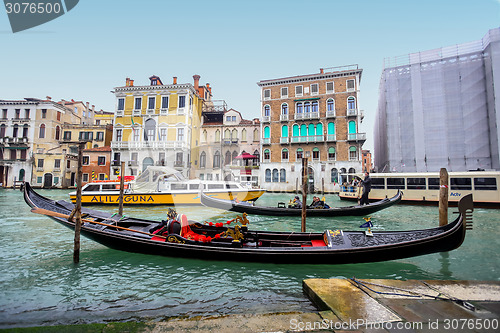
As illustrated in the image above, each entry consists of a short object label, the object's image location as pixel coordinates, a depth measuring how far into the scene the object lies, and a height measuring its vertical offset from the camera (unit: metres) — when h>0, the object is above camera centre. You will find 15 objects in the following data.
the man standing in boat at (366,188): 13.76 -0.27
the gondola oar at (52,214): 6.22 -0.73
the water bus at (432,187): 14.30 -0.23
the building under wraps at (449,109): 19.36 +5.78
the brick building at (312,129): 25.69 +5.56
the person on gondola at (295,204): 12.15 -0.98
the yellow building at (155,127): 27.31 +5.97
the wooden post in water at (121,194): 11.34 -0.48
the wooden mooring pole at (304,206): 8.24 -0.74
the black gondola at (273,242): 4.88 -1.23
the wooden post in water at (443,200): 6.97 -0.46
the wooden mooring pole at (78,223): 5.59 -0.86
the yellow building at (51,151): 29.92 +3.76
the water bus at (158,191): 14.75 -0.44
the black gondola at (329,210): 11.73 -1.21
